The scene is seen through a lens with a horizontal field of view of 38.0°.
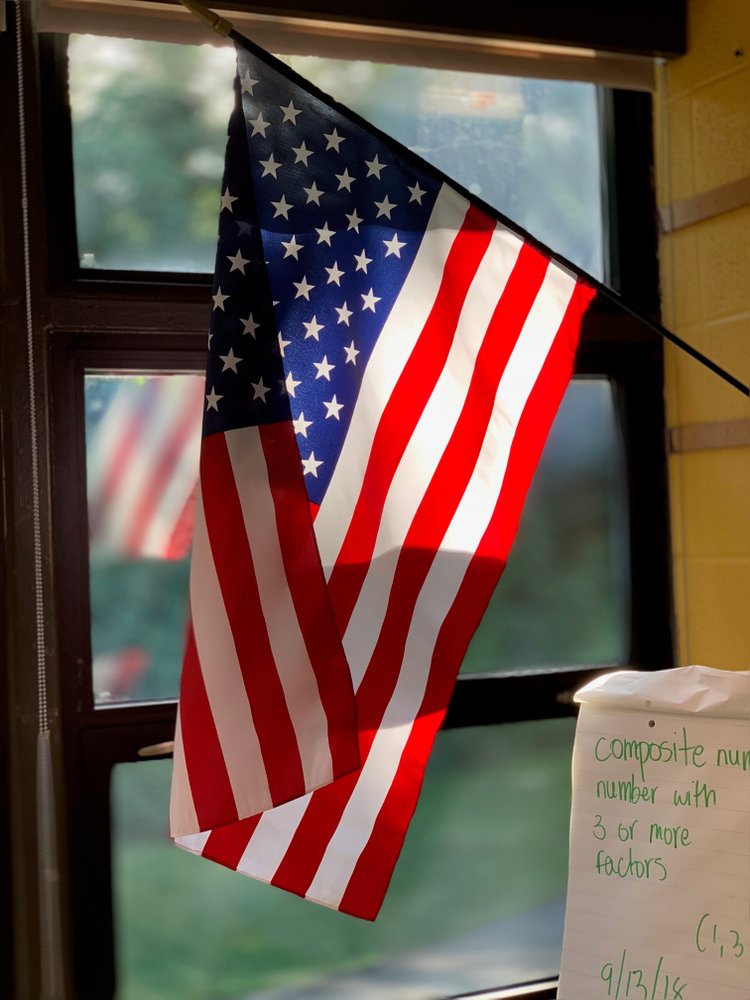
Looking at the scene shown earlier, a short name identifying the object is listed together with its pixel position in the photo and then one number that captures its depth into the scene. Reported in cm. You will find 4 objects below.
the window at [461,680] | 190
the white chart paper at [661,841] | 148
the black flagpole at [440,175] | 130
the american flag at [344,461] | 133
